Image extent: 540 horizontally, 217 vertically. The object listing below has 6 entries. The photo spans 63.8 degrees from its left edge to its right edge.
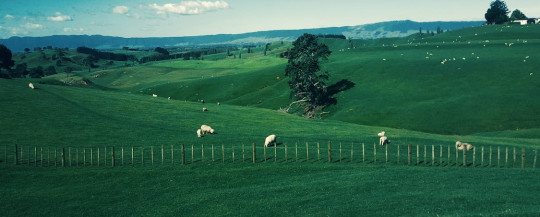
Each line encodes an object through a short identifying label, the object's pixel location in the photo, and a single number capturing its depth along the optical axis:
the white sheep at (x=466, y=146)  47.47
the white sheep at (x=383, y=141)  50.38
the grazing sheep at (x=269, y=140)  49.66
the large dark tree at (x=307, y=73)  102.44
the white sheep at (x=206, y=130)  57.56
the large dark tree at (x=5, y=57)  168.50
